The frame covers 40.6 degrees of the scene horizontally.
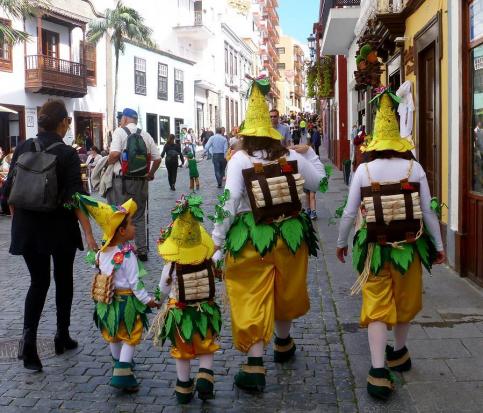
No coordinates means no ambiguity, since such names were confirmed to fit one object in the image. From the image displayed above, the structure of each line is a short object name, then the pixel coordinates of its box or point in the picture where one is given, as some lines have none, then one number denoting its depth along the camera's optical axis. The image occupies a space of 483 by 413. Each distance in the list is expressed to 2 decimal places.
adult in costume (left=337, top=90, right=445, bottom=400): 3.99
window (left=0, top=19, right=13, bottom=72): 25.09
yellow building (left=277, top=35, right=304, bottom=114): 122.90
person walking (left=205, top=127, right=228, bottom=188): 18.57
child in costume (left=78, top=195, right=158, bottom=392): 4.10
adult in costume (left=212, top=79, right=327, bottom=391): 4.07
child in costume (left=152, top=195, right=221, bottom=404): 3.86
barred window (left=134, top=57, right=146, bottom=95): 36.34
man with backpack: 8.15
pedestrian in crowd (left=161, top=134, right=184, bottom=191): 18.88
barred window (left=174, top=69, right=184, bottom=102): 42.12
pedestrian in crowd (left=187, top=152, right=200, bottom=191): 17.94
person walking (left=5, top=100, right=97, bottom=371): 4.60
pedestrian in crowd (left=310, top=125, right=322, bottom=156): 28.65
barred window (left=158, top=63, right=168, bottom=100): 39.62
